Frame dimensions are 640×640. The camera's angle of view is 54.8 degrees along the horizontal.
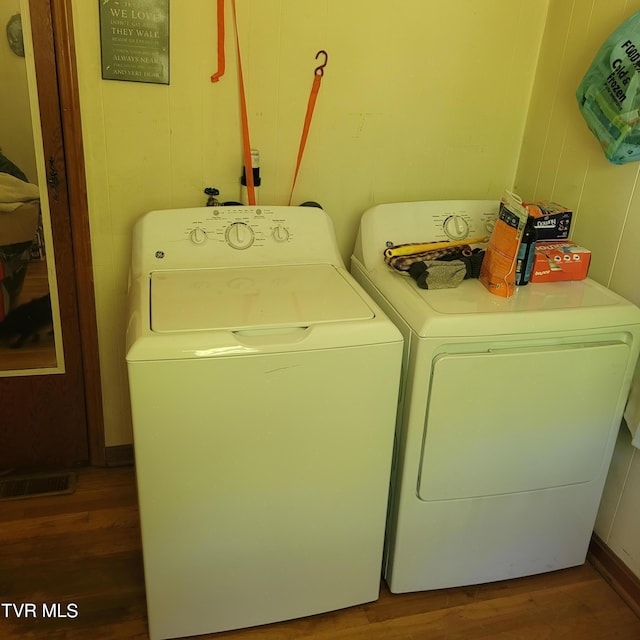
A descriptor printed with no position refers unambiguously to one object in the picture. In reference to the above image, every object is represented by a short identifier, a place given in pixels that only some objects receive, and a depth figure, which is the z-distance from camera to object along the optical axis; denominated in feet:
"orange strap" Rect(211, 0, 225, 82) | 5.82
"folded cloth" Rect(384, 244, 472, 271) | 5.81
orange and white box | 5.79
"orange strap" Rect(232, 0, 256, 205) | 6.17
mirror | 5.65
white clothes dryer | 5.11
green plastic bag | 5.16
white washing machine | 4.52
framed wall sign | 5.62
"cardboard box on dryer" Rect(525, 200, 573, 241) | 5.82
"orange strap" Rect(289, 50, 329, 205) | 6.27
